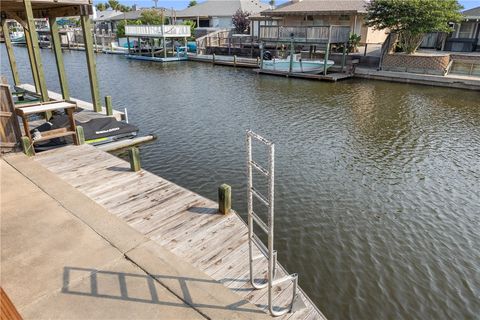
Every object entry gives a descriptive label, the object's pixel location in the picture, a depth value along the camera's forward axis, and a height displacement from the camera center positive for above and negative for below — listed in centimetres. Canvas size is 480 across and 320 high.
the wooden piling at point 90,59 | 1538 -110
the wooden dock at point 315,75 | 3076 -359
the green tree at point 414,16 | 2933 +162
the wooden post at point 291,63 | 3213 -261
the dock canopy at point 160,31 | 4290 +50
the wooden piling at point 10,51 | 1935 -96
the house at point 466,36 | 3559 -6
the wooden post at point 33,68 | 1976 -191
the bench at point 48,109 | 1110 -253
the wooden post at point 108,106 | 1604 -330
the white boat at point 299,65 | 3241 -275
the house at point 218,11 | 6631 +457
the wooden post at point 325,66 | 3158 -275
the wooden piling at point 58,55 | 1741 -98
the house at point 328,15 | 4028 +243
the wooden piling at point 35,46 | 1315 -45
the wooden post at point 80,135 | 1253 -355
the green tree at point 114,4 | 10759 +943
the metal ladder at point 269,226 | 418 -259
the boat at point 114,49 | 5483 -230
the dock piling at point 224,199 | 802 -375
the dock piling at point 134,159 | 1016 -359
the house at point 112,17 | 7506 +401
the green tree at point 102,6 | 11221 +914
